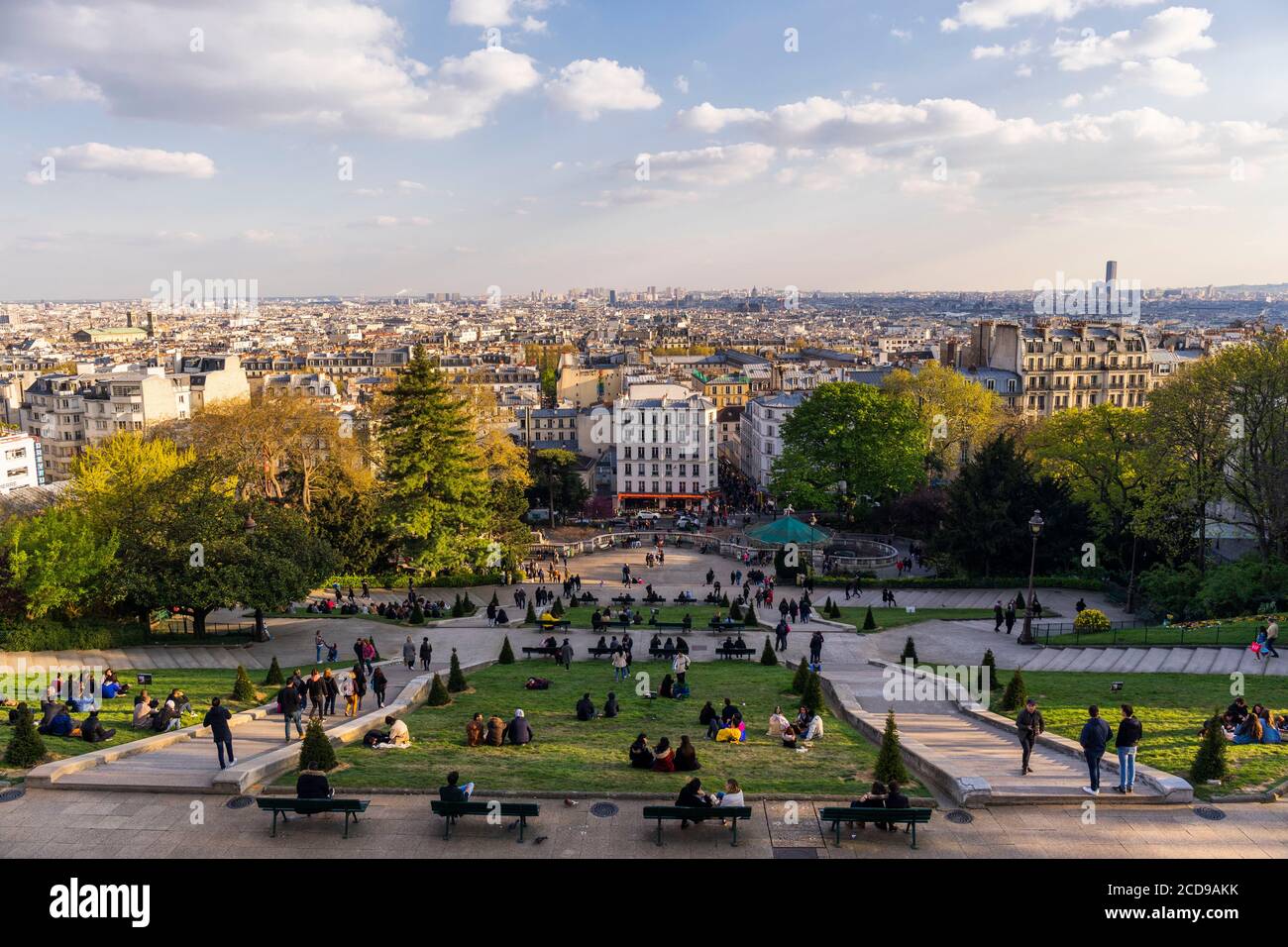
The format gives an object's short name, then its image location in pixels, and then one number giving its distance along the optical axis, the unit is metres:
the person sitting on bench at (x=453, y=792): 14.45
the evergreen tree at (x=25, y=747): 17.14
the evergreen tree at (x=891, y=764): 15.64
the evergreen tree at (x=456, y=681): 26.54
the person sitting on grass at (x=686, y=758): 17.55
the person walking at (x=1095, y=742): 15.40
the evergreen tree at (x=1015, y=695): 23.22
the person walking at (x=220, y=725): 17.47
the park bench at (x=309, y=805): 14.13
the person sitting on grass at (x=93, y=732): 20.02
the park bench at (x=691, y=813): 13.84
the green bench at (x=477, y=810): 14.02
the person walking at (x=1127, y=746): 15.51
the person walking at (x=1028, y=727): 16.91
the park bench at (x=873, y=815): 13.88
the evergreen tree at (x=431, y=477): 50.22
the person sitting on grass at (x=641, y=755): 17.80
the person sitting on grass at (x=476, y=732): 19.89
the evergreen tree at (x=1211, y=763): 16.23
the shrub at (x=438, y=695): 24.77
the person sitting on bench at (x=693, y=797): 14.45
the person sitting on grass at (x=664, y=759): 17.56
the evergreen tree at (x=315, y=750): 16.64
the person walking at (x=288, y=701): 20.08
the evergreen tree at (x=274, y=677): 28.58
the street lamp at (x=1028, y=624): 31.22
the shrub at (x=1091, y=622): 37.09
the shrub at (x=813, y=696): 22.55
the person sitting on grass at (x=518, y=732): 19.89
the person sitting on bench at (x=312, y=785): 14.74
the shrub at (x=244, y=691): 25.12
